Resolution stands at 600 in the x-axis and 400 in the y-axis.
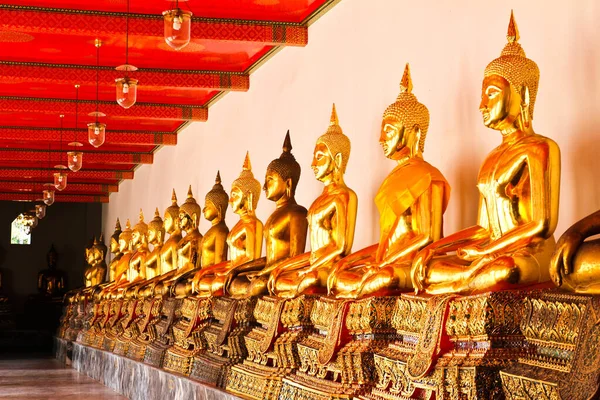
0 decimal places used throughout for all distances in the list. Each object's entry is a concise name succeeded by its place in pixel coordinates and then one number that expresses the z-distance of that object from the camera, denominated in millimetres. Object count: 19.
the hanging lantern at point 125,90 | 6777
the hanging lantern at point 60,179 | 10922
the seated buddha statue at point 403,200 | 4594
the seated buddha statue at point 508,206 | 3611
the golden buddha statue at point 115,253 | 12766
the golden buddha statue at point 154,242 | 10297
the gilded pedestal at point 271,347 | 5129
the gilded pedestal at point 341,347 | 4262
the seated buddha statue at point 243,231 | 7066
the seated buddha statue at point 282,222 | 6254
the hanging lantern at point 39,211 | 14078
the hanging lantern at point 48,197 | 12414
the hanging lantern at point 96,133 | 8500
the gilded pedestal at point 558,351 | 2830
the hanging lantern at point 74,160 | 9992
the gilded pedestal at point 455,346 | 3371
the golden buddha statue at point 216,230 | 7961
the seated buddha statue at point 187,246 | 8578
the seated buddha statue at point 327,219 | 5410
